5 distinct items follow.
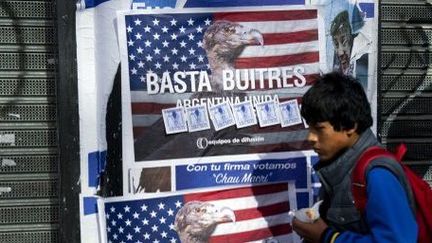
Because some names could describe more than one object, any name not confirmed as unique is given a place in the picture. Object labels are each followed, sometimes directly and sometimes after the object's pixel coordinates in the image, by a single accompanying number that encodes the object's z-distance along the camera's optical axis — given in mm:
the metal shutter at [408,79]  4832
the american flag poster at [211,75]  4090
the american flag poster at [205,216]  4102
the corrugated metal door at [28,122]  4328
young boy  2504
